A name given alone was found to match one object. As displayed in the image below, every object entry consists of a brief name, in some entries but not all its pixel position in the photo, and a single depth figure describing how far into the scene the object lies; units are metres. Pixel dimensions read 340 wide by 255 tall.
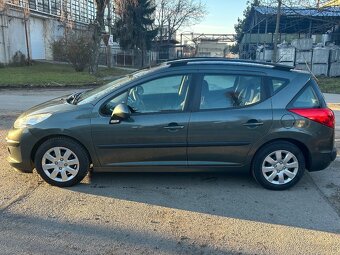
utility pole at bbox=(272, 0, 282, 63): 18.83
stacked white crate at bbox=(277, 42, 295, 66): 26.03
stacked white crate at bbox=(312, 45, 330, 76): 24.77
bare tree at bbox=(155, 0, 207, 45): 51.19
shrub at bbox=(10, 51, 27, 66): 30.38
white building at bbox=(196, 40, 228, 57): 64.95
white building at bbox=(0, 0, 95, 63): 28.93
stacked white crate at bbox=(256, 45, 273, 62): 29.81
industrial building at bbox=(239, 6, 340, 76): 24.56
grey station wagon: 4.39
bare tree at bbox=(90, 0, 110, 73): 22.52
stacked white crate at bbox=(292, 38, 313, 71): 25.66
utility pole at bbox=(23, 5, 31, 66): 30.39
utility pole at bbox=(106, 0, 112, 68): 23.19
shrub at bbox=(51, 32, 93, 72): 23.38
